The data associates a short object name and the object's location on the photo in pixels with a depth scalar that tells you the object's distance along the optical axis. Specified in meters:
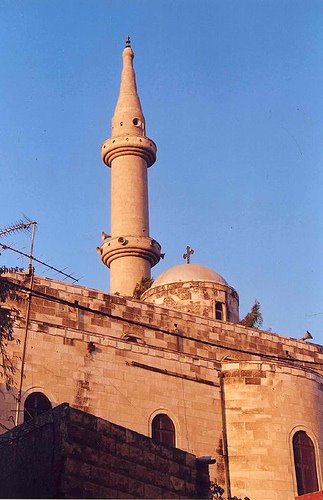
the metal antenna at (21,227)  23.39
